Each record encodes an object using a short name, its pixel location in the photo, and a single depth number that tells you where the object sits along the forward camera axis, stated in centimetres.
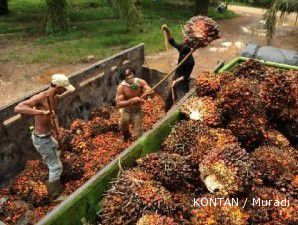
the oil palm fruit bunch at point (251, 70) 675
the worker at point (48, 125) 654
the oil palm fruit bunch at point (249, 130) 547
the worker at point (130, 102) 757
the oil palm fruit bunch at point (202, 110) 568
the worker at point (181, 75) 891
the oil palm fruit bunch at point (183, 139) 527
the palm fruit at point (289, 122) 588
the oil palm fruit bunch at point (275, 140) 554
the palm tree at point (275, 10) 1374
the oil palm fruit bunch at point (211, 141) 489
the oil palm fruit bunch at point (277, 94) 582
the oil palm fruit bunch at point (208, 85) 631
